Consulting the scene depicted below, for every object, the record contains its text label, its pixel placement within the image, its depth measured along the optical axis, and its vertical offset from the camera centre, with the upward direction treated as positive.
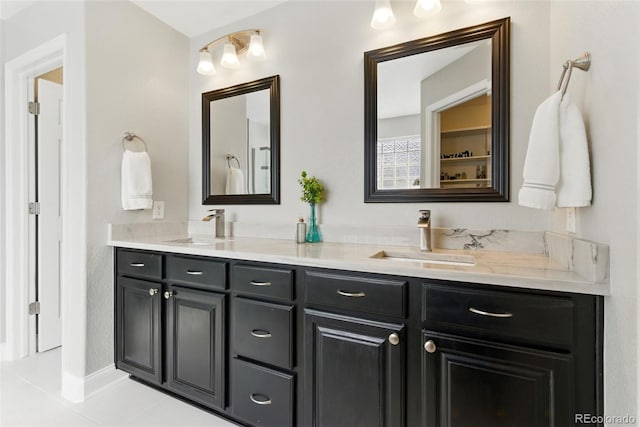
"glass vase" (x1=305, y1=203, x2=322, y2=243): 1.87 -0.12
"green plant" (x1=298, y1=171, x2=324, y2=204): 1.86 +0.12
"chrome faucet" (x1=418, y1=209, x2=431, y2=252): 1.51 -0.09
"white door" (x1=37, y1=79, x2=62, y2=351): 2.29 -0.02
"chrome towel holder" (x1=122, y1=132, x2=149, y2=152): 2.00 +0.49
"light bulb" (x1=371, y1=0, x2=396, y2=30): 1.62 +1.05
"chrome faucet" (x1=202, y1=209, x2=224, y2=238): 2.19 -0.07
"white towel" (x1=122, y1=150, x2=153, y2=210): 1.94 +0.19
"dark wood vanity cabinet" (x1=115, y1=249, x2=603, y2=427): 0.94 -0.52
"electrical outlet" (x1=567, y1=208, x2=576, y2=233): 1.13 -0.03
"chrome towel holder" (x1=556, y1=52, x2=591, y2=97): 1.00 +0.49
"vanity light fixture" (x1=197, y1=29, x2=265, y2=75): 2.04 +1.12
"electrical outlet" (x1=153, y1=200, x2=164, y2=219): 2.20 +0.01
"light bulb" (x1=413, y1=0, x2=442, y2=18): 1.54 +1.04
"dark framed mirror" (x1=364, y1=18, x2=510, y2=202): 1.49 +0.50
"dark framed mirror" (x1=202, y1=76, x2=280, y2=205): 2.09 +0.49
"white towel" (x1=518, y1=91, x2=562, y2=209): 1.02 +0.18
